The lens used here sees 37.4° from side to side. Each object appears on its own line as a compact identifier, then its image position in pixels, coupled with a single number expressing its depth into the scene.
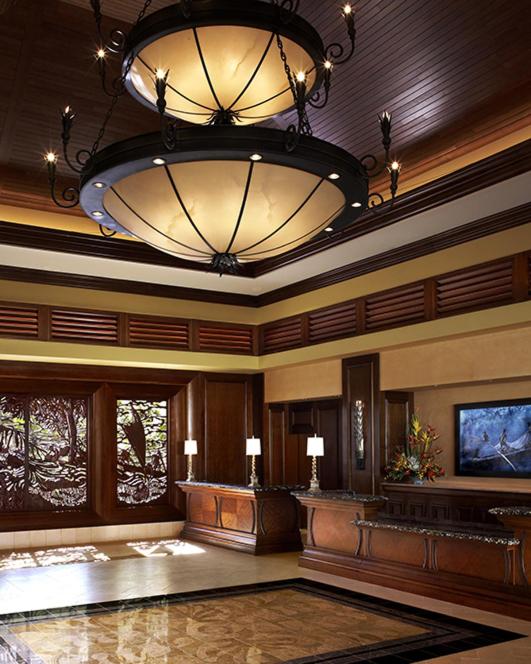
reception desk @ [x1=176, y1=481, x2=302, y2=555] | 8.86
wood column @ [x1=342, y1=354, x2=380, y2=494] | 8.77
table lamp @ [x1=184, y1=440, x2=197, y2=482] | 10.31
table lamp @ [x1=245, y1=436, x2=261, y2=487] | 9.99
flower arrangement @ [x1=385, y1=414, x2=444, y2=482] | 8.41
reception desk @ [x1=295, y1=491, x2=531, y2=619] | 5.80
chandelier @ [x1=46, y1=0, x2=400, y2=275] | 3.57
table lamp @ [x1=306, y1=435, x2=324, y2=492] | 8.85
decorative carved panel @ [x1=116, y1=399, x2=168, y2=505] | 10.41
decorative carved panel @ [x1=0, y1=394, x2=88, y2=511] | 9.71
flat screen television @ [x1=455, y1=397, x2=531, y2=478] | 7.89
